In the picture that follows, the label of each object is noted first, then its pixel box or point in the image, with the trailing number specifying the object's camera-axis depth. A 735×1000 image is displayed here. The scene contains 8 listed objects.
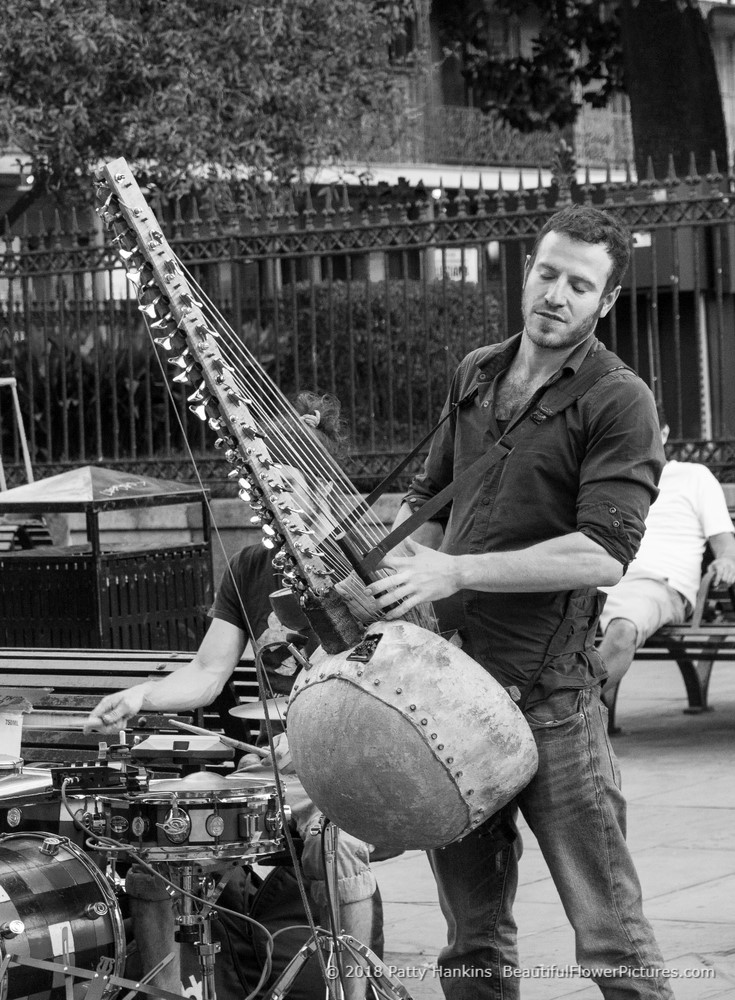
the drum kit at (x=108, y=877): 6.12
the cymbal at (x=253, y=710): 7.11
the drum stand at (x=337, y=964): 5.99
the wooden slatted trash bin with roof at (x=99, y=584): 13.44
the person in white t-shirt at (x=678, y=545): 13.62
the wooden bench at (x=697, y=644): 13.61
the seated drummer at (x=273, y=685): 7.12
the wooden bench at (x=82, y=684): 7.93
